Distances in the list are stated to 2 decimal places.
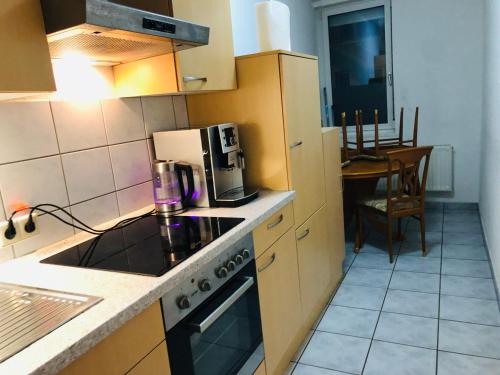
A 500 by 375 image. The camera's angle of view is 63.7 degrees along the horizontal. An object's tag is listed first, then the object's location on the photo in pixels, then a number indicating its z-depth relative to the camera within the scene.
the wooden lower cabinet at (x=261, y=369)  1.60
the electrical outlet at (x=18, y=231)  1.29
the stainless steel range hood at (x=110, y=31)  1.05
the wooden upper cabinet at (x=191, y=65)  1.59
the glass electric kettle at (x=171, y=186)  1.73
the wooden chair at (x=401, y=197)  2.93
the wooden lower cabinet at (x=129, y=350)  0.87
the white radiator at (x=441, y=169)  4.02
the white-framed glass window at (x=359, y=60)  4.26
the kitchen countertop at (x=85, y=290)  0.78
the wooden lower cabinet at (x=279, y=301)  1.68
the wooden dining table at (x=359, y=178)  3.07
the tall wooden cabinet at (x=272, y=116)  1.93
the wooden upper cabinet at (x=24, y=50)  1.01
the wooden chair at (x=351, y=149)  3.63
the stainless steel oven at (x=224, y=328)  1.16
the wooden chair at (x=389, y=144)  3.75
